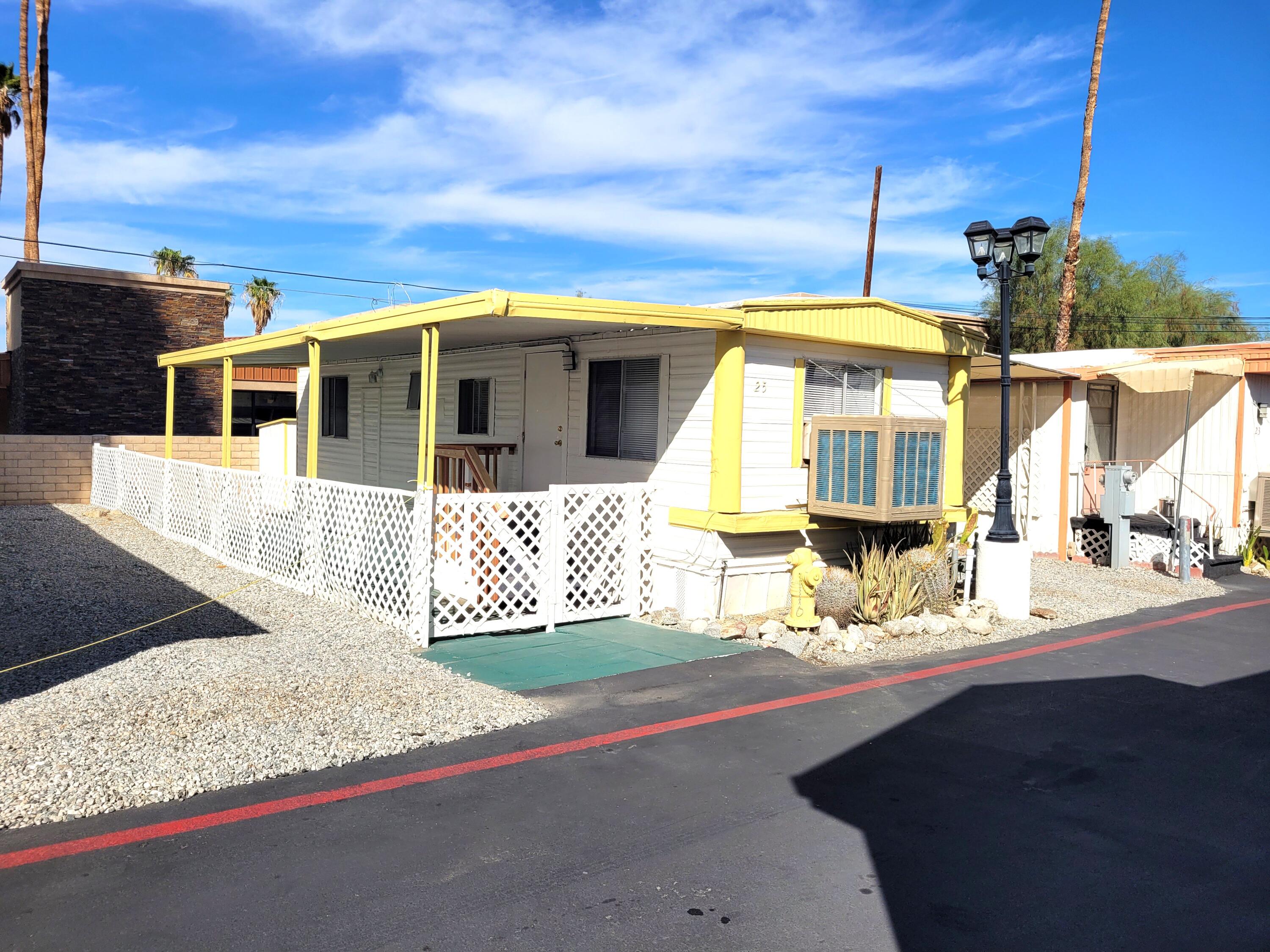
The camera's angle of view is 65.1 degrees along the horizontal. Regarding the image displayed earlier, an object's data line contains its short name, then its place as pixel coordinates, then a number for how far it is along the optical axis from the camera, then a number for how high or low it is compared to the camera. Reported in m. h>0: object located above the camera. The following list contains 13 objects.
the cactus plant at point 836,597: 8.84 -1.32
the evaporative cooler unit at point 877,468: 9.06 -0.17
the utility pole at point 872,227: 26.05 +5.90
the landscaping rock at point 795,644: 8.15 -1.63
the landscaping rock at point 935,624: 8.95 -1.57
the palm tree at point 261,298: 39.78 +5.29
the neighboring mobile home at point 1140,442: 14.06 +0.23
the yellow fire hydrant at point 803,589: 8.54 -1.23
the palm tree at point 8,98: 26.02 +8.52
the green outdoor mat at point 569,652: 7.29 -1.70
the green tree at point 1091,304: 31.06 +4.86
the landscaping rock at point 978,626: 9.15 -1.60
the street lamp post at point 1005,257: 9.84 +1.99
